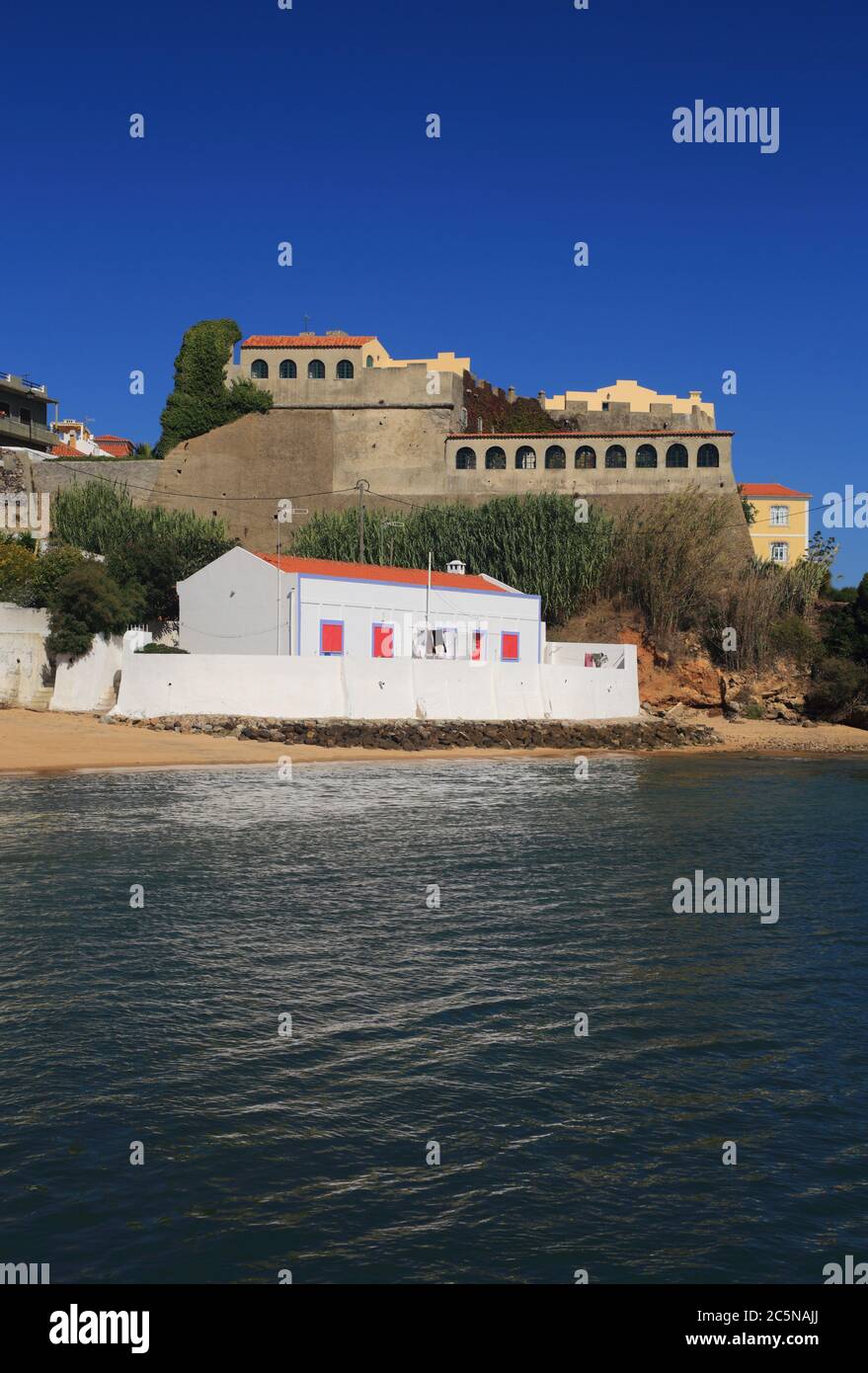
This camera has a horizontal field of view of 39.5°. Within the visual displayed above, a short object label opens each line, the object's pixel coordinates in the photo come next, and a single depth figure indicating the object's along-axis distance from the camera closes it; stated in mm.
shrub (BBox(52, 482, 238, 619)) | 50344
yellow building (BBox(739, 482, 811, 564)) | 89438
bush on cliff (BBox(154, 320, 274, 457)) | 72625
